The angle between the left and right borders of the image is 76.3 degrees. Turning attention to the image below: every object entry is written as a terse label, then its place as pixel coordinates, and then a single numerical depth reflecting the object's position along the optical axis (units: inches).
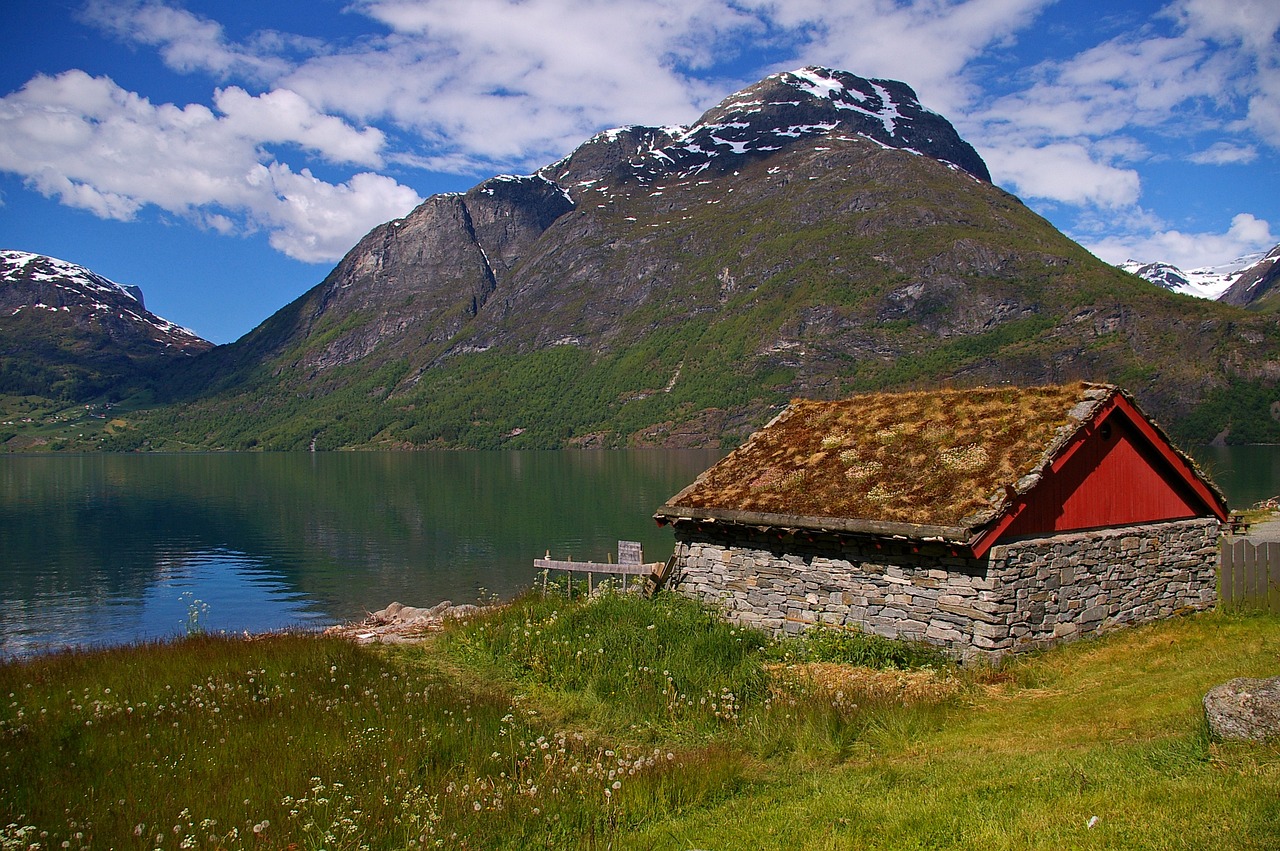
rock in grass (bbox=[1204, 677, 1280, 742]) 278.1
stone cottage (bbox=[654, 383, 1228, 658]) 494.9
